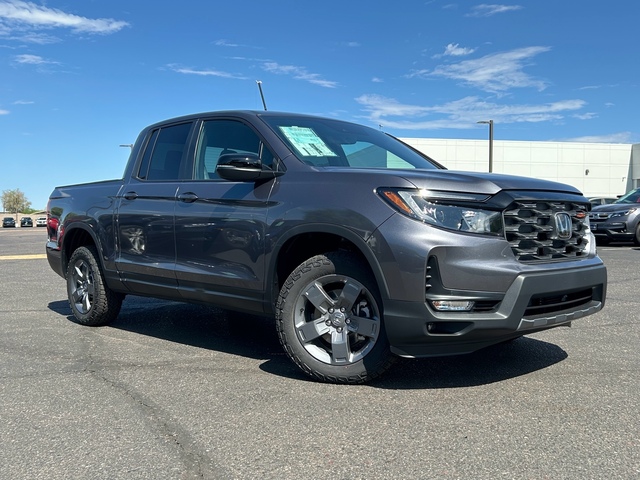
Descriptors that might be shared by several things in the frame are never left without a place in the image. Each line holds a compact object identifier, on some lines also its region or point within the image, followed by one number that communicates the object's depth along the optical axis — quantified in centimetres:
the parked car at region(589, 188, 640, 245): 1528
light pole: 3228
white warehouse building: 4791
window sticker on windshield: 442
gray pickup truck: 345
